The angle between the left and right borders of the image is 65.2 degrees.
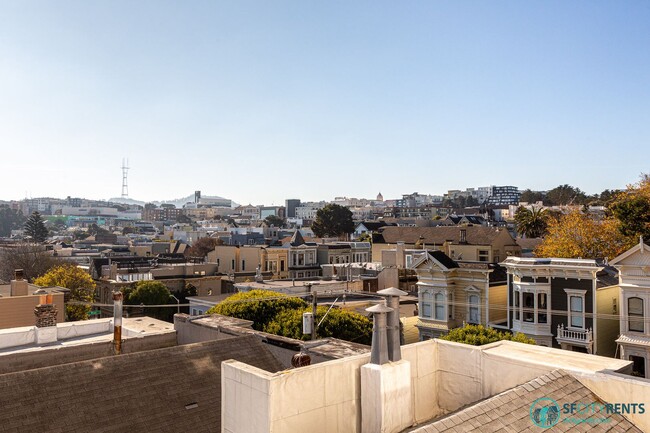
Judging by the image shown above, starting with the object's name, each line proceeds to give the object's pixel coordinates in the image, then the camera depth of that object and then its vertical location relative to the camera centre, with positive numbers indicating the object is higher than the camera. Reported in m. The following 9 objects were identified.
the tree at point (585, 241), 45.45 -1.00
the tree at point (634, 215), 39.69 +1.15
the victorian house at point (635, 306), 28.38 -4.38
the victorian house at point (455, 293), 37.31 -4.82
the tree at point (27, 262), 67.06 -4.39
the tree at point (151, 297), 53.72 -7.18
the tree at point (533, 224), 72.62 +0.82
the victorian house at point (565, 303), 30.73 -4.63
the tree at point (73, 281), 53.16 -5.48
